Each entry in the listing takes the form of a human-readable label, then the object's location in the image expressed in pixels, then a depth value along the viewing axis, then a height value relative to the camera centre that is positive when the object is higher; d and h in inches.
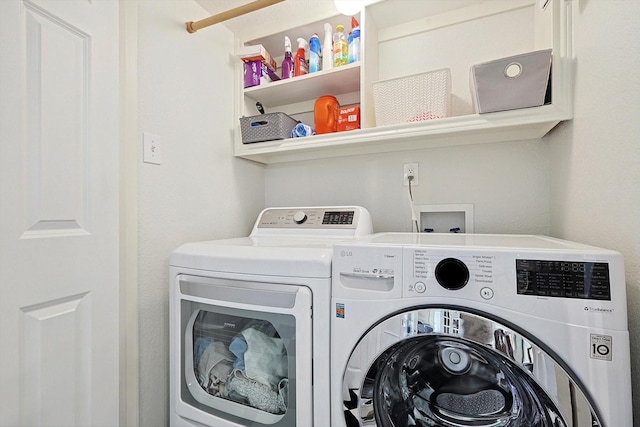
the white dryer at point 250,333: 34.4 -16.4
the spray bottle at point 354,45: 55.6 +31.9
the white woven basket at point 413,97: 47.6 +19.3
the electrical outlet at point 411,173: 59.5 +8.0
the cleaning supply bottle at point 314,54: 59.9 +32.4
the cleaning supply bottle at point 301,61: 60.9 +31.6
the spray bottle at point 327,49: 58.4 +32.7
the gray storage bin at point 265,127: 58.9 +17.3
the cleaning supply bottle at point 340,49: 57.2 +31.9
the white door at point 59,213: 30.7 -0.2
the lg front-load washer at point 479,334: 24.3 -11.4
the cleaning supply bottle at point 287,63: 61.9 +31.5
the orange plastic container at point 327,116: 58.6 +19.3
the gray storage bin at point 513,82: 39.7 +18.4
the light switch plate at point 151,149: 45.5 +10.0
